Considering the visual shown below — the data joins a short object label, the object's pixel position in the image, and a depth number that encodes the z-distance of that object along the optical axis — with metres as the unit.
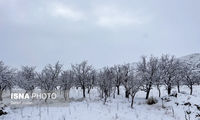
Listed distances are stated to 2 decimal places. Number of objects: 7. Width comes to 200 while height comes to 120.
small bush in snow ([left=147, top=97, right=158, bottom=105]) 28.56
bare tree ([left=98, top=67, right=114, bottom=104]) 30.73
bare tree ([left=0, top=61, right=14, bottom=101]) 32.38
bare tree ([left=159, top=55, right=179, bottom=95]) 35.05
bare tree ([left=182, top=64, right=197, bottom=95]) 42.51
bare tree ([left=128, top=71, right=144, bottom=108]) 26.27
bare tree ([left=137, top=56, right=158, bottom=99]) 34.19
